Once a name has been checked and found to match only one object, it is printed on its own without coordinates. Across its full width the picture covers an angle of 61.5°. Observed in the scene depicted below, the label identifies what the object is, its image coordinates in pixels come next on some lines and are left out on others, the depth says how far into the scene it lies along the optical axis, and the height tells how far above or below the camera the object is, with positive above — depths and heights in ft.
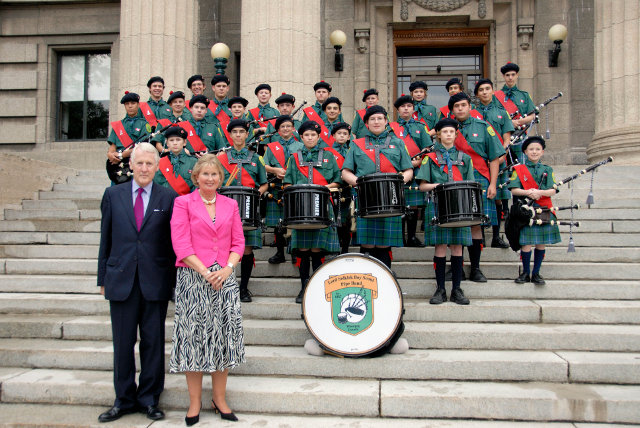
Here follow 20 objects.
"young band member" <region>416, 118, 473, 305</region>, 18.78 +1.63
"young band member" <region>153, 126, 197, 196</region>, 21.71 +2.44
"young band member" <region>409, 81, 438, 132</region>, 26.55 +6.02
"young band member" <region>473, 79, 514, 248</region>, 23.29 +4.88
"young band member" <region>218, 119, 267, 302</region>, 20.58 +2.43
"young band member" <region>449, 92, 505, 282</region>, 21.34 +3.25
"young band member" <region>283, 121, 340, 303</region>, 19.10 +1.90
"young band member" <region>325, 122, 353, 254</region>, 21.08 +1.50
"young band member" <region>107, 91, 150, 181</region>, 26.50 +4.82
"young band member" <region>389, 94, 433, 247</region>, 22.99 +3.97
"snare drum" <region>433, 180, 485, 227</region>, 17.31 +0.78
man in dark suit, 13.61 -1.30
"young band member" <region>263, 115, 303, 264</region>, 21.83 +2.43
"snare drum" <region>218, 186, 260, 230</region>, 17.93 +0.86
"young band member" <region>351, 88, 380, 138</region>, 25.74 +5.39
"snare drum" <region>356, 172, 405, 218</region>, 16.96 +1.03
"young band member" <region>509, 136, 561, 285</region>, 19.62 +1.29
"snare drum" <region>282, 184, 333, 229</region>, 17.04 +0.67
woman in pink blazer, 13.08 -1.59
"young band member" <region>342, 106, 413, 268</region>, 18.70 +2.19
